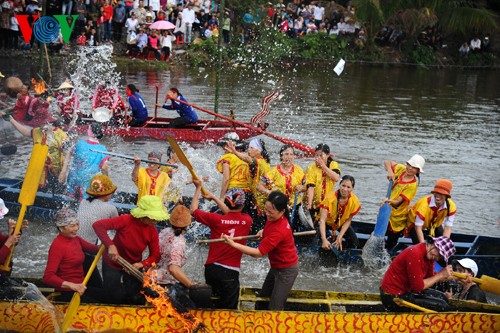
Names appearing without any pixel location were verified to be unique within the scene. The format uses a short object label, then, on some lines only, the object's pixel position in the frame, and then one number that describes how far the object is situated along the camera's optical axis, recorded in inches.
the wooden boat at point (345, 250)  388.2
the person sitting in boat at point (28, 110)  560.1
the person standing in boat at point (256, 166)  408.2
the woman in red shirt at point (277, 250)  287.0
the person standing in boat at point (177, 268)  285.0
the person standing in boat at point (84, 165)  415.8
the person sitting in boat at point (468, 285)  330.0
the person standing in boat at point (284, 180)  406.0
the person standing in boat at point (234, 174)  410.6
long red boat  649.6
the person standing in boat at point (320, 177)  414.6
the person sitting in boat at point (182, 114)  654.5
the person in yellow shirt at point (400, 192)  395.9
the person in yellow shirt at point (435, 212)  378.3
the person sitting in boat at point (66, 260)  284.0
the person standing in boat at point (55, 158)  435.2
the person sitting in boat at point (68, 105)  631.8
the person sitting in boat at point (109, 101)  647.1
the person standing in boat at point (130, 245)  289.3
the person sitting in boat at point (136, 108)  642.2
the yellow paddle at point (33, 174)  319.0
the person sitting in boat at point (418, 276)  298.5
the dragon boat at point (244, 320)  292.5
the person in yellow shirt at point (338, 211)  390.3
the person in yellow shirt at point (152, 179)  391.9
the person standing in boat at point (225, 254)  300.7
